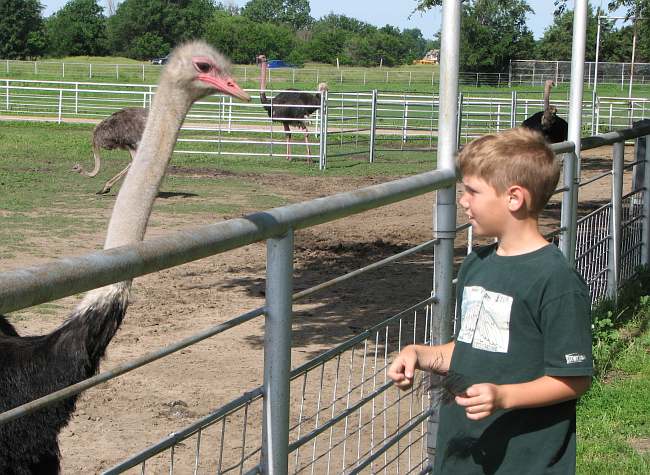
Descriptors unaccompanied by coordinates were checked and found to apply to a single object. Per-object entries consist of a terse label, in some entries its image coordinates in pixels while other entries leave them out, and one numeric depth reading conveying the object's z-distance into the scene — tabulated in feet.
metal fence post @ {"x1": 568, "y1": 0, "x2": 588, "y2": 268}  16.99
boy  7.39
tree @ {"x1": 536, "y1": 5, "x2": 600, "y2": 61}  197.57
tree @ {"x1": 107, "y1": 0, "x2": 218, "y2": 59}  146.92
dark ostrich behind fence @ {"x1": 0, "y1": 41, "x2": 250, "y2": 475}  10.93
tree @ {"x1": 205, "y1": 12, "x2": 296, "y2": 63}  190.90
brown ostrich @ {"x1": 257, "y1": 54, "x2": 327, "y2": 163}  65.46
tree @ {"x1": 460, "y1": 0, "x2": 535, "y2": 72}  184.75
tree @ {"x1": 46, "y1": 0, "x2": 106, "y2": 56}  217.15
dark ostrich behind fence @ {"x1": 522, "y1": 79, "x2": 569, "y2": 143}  46.44
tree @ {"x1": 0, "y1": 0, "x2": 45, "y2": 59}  211.00
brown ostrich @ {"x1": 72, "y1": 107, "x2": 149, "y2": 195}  47.01
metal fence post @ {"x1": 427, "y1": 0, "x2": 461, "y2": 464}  11.03
